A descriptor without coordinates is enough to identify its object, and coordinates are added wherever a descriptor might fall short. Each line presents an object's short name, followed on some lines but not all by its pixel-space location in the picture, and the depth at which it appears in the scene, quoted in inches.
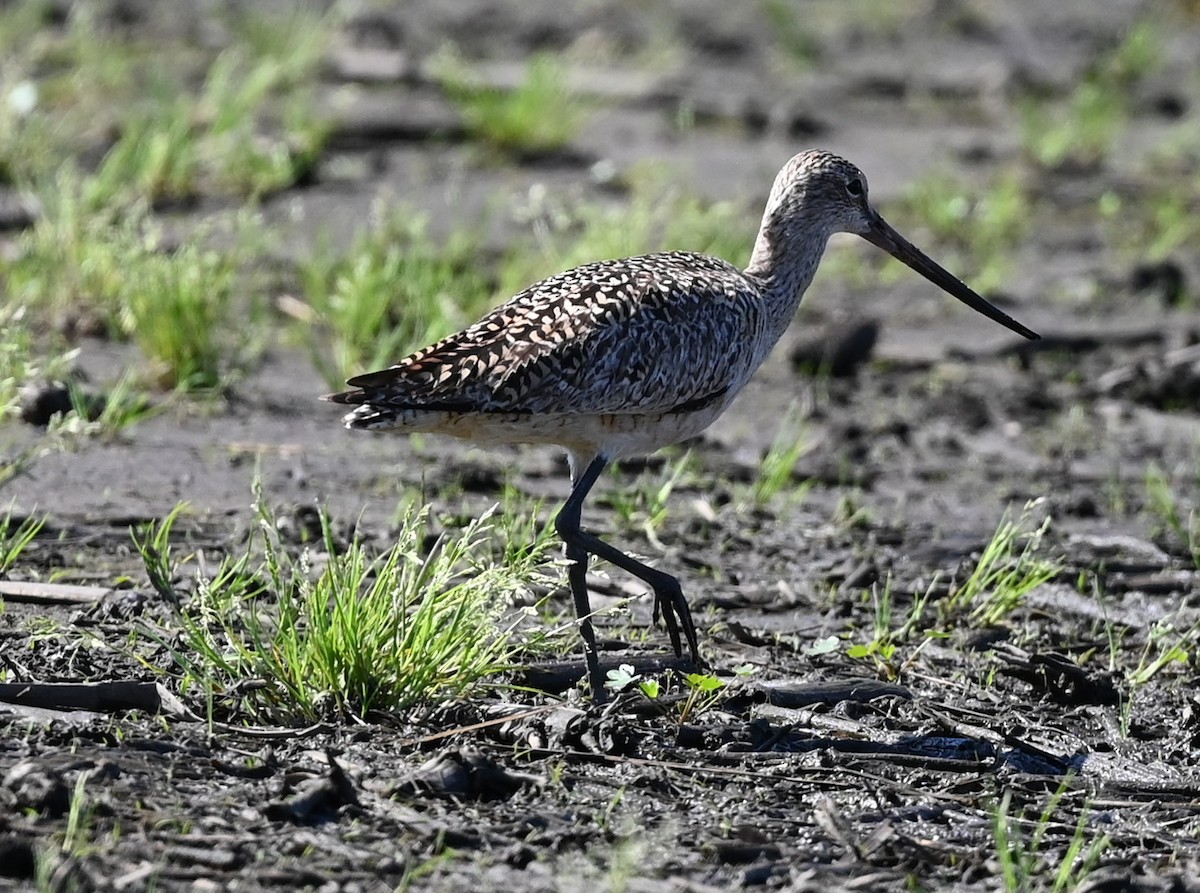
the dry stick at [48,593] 440.1
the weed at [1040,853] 326.3
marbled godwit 429.7
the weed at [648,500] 537.6
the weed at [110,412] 547.2
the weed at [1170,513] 553.2
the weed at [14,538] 439.8
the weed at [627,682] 403.9
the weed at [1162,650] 457.1
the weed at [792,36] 1079.0
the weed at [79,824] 317.1
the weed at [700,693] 401.7
